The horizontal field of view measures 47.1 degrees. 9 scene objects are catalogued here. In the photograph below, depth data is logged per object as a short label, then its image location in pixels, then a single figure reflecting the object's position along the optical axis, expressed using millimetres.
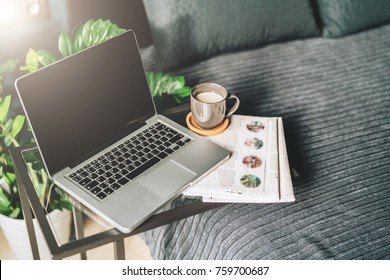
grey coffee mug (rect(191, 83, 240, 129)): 977
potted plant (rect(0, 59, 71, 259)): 1151
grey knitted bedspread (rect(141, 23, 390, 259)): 984
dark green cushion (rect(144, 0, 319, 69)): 1432
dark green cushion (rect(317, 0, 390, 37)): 1643
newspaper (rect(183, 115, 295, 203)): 877
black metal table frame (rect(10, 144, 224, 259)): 811
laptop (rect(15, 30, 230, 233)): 862
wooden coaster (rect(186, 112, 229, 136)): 1011
